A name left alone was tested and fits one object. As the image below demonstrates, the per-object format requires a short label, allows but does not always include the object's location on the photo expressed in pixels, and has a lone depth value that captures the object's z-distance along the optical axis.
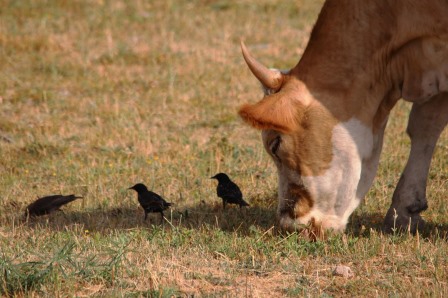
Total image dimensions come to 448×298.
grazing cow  14.46
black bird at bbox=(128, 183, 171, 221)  17.33
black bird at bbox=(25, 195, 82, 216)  17.87
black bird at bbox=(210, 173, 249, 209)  17.70
